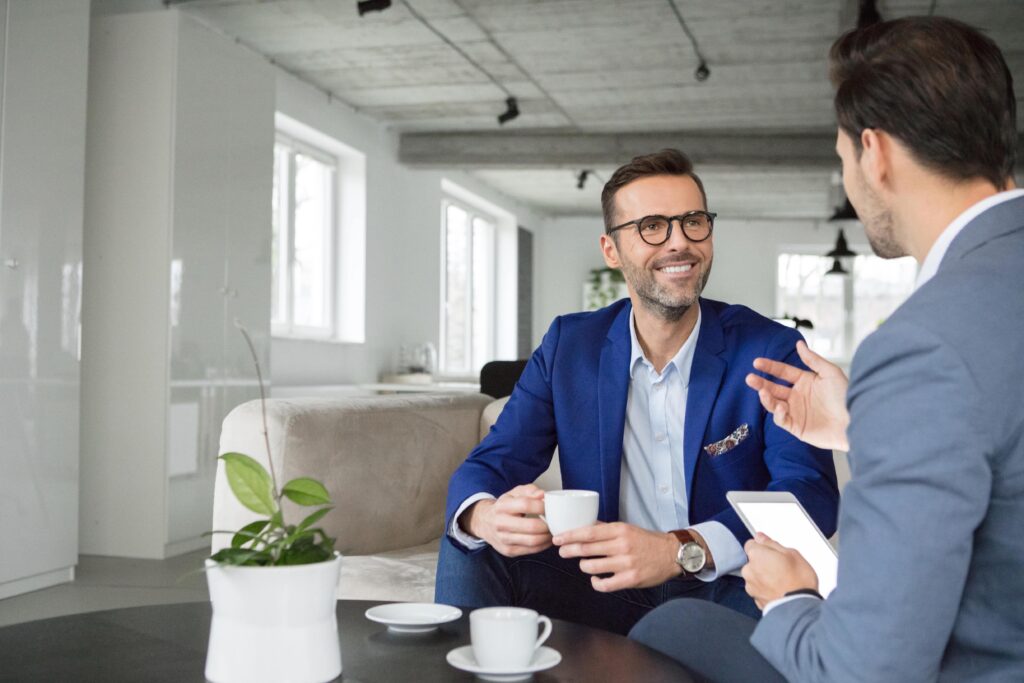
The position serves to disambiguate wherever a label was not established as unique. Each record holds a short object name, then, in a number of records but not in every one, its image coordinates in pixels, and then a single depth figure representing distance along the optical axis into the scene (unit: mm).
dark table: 1077
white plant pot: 955
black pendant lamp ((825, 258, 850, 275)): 9980
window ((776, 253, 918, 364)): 13125
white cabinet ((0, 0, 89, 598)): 3955
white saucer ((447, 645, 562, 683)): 1061
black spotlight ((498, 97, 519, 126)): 7867
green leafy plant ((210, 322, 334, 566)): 980
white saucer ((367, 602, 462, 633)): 1236
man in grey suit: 826
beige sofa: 2312
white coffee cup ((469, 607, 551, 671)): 1053
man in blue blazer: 1806
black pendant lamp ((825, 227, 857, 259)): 9500
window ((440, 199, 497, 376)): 10688
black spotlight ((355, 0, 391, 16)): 5223
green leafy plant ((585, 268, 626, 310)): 13289
